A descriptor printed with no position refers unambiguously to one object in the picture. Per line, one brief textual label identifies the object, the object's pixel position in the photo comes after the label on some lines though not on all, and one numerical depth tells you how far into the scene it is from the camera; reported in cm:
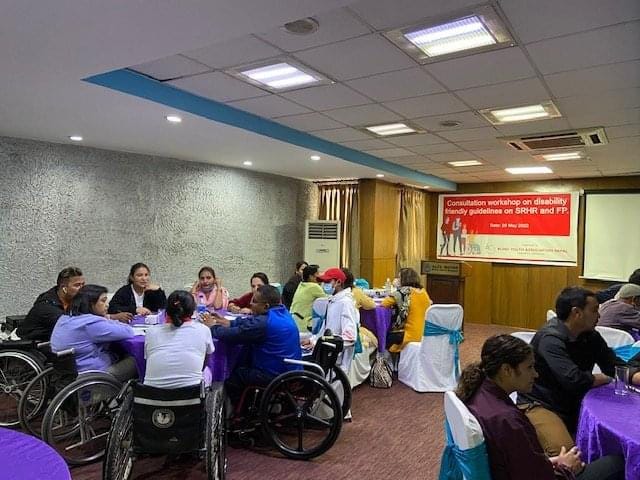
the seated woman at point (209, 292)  466
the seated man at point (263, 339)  316
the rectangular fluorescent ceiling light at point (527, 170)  726
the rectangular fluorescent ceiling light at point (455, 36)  250
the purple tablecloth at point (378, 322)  499
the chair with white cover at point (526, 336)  310
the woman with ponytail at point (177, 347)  264
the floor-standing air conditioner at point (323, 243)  788
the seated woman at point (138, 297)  425
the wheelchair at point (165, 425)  247
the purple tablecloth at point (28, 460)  135
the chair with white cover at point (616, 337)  322
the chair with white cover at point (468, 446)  156
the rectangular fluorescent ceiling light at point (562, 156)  600
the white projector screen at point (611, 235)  772
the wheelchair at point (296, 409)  303
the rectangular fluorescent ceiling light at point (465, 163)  677
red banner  832
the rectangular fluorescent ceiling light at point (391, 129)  473
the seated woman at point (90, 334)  304
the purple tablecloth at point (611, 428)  176
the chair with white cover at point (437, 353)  471
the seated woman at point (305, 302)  475
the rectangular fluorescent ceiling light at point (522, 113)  402
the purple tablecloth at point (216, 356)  321
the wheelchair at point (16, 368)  352
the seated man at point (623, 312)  404
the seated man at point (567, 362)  228
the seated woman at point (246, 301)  467
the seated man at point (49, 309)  364
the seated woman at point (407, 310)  498
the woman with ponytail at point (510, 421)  157
